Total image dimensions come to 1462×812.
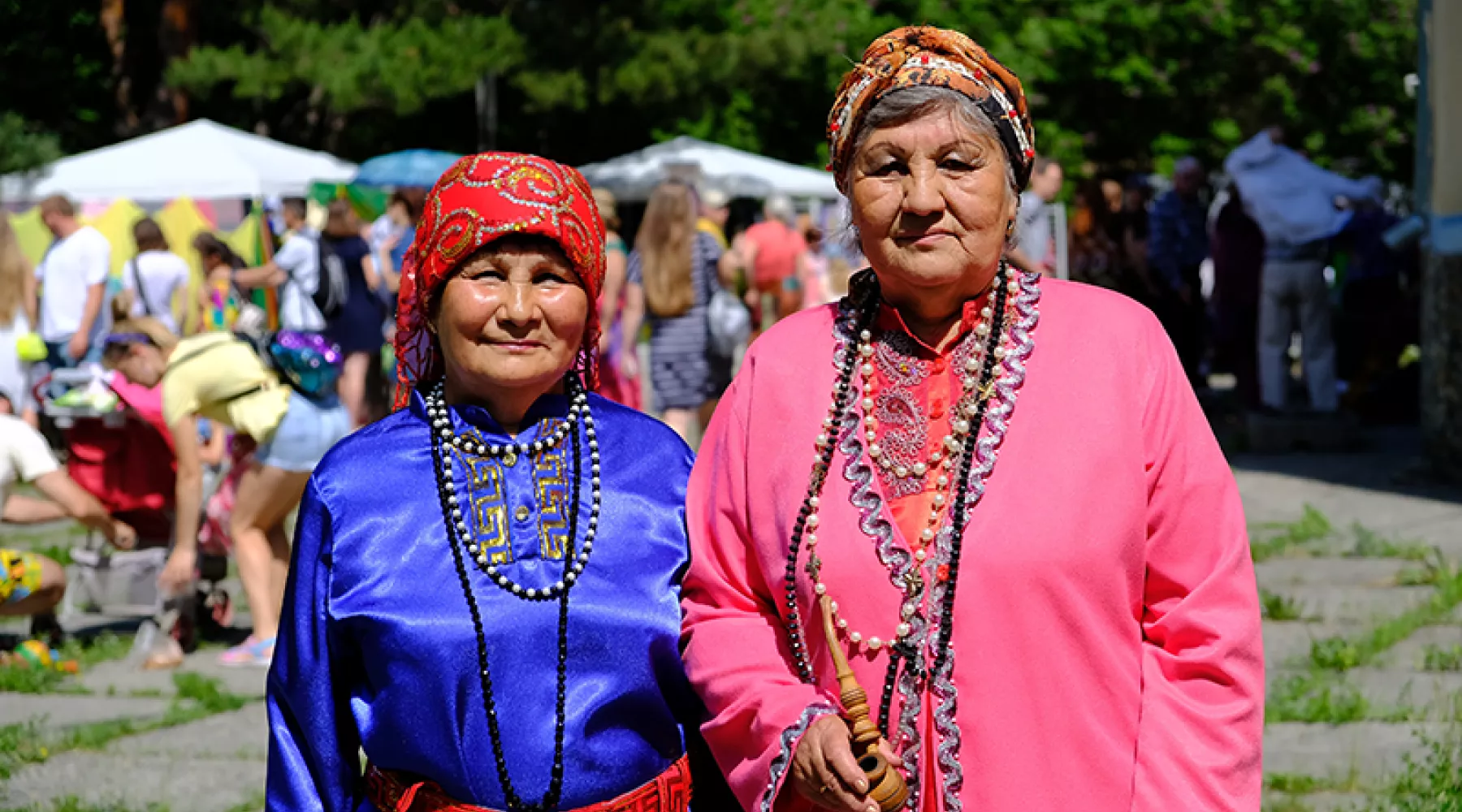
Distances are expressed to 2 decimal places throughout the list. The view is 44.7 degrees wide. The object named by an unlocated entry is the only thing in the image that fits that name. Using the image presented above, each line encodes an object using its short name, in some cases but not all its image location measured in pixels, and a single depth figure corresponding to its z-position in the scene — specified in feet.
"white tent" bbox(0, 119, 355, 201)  53.11
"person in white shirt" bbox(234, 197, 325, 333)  40.34
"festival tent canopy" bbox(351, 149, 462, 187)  59.16
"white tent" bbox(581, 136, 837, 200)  68.28
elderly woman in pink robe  7.88
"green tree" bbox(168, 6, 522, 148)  69.92
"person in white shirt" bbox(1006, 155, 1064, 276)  34.47
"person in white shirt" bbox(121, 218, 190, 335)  40.57
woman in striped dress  33.42
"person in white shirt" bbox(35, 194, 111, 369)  39.22
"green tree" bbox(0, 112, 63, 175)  69.00
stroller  24.99
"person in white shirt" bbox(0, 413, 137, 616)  22.67
